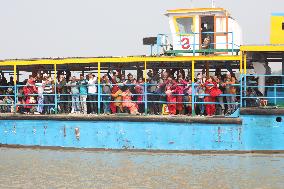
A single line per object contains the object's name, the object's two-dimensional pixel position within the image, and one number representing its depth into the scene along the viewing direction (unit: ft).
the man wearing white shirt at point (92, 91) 75.29
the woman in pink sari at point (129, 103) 74.09
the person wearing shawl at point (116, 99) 74.48
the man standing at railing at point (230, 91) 70.64
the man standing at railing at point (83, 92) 75.72
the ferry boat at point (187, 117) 68.08
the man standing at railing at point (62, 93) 76.95
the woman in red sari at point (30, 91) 77.92
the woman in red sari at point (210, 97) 70.74
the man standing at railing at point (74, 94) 75.87
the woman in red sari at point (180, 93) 72.02
